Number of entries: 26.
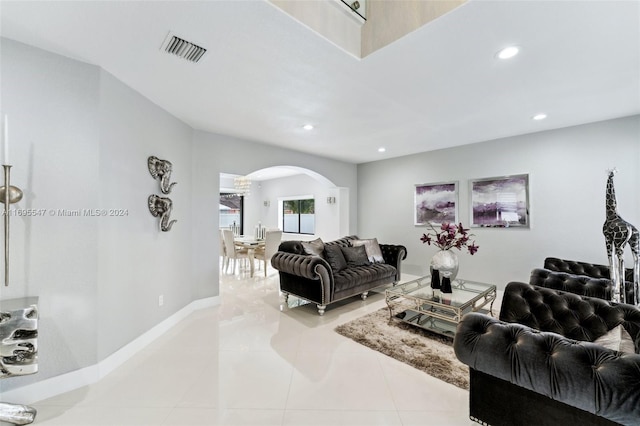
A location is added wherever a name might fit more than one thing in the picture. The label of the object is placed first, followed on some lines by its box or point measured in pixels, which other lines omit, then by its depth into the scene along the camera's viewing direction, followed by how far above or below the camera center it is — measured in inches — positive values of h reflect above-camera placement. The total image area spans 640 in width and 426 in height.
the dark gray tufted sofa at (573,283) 96.8 -27.1
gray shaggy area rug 89.6 -52.8
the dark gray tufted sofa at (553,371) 42.4 -29.0
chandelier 273.6 +34.2
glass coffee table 114.3 -39.3
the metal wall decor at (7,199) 69.7 +5.1
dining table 227.9 -24.9
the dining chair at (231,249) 232.4 -29.5
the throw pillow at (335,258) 158.9 -25.8
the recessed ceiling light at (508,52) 79.4 +50.8
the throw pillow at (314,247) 157.2 -19.3
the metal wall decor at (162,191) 115.4 +11.7
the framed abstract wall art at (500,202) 169.5 +9.4
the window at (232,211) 377.4 +8.3
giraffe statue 79.7 -8.9
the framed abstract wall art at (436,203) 199.5 +10.3
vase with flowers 132.3 -23.7
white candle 68.8 +20.2
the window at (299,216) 317.7 +0.5
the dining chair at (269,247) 221.3 -25.9
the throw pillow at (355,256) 172.7 -26.3
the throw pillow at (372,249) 182.4 -23.3
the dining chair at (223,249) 244.1 -30.2
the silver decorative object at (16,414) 65.9 -49.9
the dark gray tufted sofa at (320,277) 138.4 -35.4
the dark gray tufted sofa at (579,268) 120.8 -25.9
